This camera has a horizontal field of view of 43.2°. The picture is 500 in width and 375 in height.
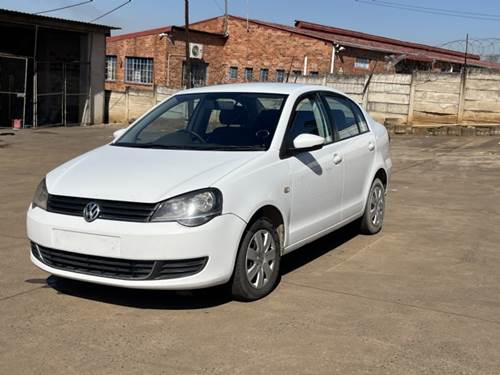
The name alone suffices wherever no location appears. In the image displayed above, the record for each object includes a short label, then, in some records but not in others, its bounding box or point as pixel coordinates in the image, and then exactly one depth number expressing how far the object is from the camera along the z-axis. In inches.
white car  167.0
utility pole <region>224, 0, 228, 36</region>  1555.9
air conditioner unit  1421.0
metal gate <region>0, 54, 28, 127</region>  930.1
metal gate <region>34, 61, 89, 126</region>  973.8
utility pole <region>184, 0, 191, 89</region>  1163.1
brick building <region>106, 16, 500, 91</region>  1408.7
